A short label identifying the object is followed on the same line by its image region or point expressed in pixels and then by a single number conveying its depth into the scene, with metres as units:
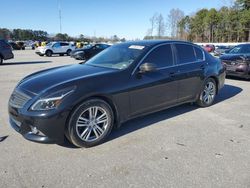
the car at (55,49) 21.09
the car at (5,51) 12.73
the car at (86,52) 16.19
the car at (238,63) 7.23
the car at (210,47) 28.19
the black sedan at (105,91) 2.77
